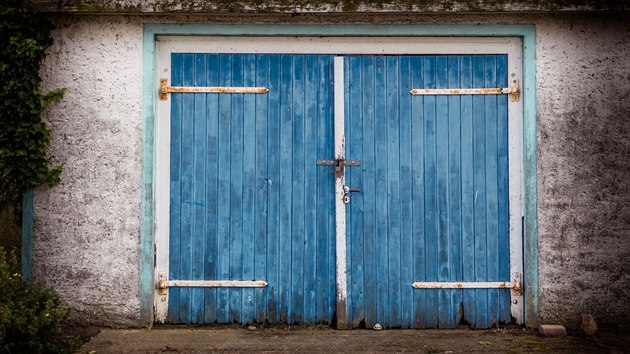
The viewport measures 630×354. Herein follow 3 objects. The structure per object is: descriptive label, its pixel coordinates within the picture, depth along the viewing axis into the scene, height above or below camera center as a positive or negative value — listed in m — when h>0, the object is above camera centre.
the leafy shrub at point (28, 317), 4.71 -0.71
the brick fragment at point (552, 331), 5.62 -0.95
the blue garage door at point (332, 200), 5.83 +0.06
